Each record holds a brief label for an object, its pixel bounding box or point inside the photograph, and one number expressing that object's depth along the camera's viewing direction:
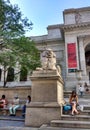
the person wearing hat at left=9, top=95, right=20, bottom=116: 9.28
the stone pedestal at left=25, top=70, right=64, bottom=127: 6.84
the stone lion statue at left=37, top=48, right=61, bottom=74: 7.73
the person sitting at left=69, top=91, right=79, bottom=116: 7.29
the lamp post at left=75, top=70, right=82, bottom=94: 22.12
